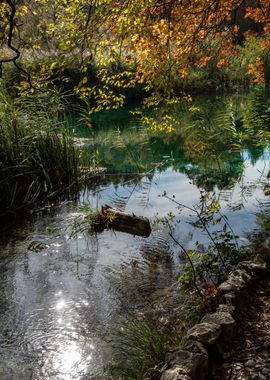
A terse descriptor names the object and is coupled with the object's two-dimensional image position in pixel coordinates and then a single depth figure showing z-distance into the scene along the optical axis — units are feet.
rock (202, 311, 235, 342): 8.52
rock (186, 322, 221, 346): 8.13
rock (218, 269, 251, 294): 10.36
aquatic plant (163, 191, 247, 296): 11.80
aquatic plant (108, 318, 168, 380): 8.53
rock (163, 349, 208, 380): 7.29
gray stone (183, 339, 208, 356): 7.75
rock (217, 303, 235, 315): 9.29
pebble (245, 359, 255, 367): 7.66
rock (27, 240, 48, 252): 16.29
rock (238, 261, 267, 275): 11.65
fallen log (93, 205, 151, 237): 17.79
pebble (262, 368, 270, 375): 7.26
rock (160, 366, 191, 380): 7.02
